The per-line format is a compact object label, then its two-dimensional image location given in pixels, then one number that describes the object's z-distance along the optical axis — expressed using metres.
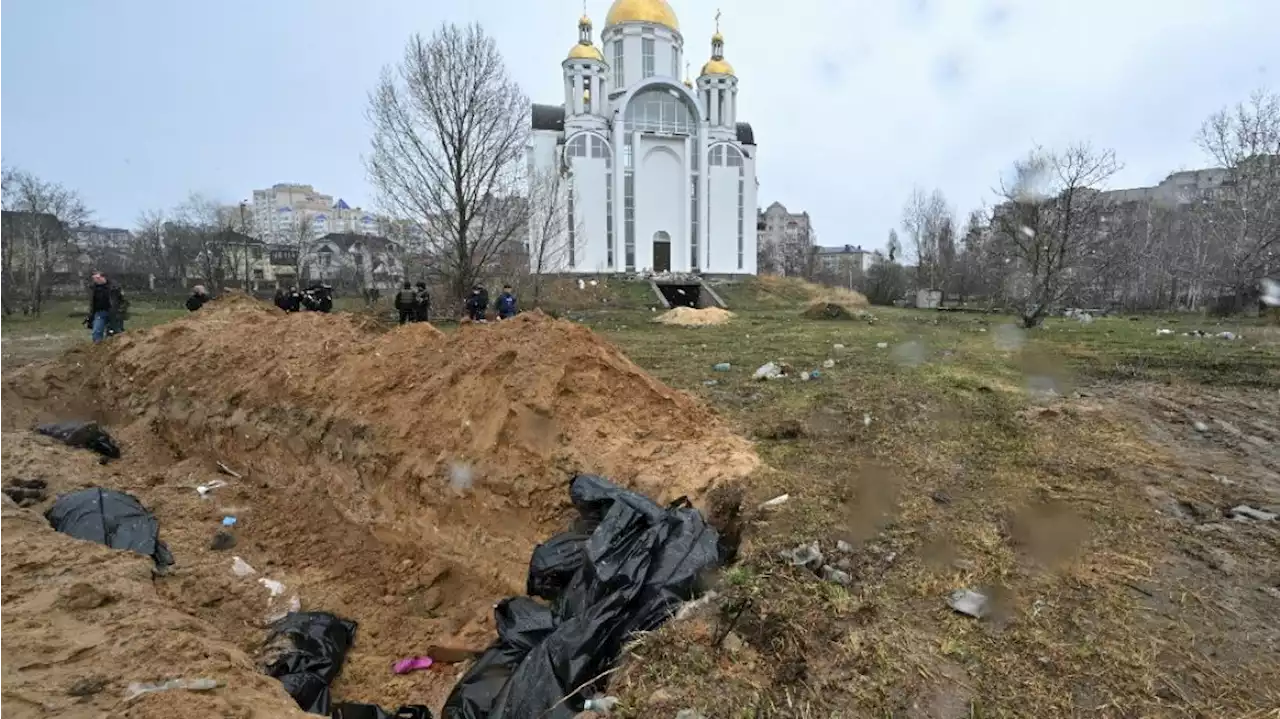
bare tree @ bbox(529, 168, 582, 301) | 25.77
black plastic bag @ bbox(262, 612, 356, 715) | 3.49
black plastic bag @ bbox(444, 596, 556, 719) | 3.05
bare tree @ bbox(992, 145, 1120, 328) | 17.14
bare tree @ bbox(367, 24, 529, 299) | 19.02
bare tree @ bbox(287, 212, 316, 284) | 45.25
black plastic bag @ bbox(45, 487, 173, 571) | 4.40
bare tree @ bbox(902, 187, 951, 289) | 42.53
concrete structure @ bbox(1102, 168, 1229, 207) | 34.44
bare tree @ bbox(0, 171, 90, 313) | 24.06
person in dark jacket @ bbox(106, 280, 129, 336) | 10.80
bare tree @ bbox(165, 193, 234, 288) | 38.16
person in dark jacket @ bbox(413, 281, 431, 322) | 14.17
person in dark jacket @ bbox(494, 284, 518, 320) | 14.39
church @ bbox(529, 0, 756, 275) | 36.16
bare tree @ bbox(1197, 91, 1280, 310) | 22.50
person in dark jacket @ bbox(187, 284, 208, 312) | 11.65
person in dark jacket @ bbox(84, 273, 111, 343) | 10.43
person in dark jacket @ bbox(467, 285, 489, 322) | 15.07
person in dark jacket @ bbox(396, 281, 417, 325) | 13.97
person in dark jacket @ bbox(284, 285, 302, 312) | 13.70
